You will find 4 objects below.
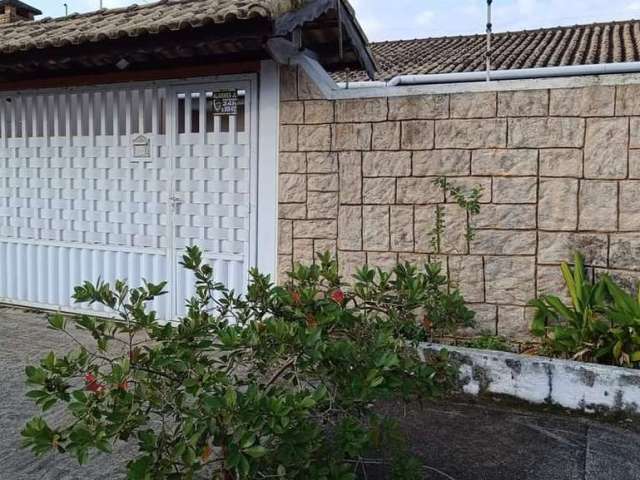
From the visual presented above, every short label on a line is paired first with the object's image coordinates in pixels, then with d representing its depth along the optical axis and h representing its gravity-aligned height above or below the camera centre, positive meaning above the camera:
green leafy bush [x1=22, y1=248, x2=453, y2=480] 2.39 -0.71
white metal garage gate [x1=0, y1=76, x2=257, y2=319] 5.97 +0.35
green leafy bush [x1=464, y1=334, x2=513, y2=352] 4.91 -0.95
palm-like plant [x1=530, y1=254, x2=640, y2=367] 4.36 -0.70
